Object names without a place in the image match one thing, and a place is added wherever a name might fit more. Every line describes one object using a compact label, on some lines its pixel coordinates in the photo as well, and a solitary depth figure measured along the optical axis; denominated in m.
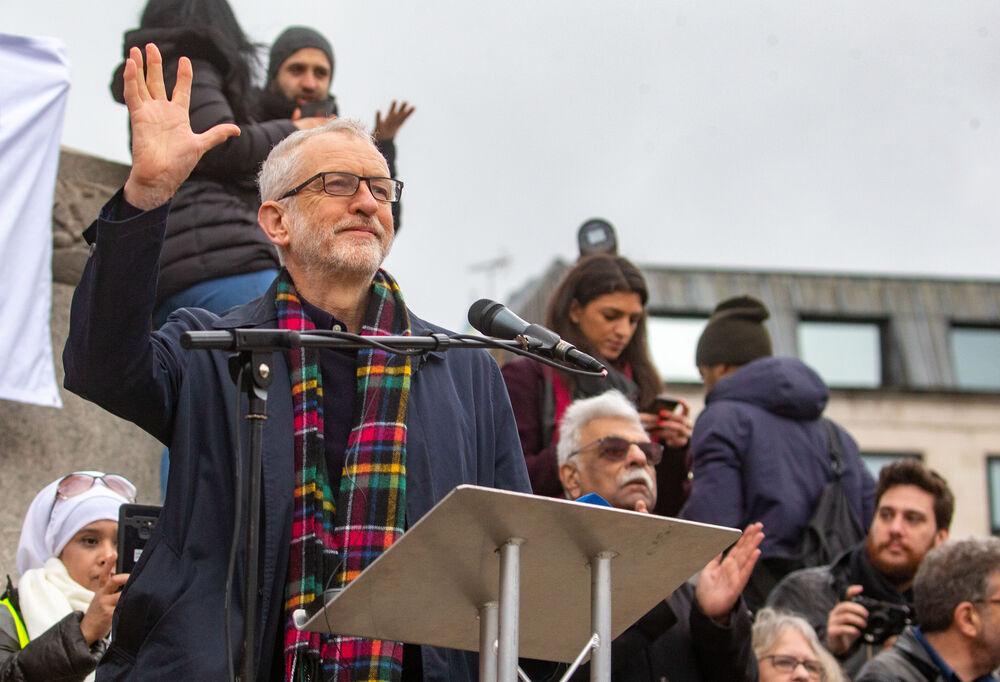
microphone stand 3.36
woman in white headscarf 4.77
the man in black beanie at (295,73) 6.97
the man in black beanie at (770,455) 7.23
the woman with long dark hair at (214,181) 6.10
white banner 6.55
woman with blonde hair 6.07
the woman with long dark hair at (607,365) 6.76
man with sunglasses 5.21
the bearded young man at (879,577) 6.71
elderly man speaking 3.70
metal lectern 3.27
